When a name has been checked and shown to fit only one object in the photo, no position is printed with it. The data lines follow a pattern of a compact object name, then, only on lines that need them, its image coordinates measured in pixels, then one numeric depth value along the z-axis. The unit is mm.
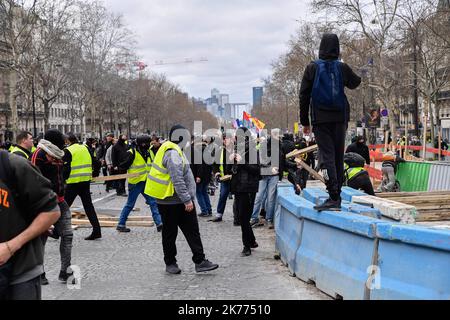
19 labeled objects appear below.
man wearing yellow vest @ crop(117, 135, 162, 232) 11078
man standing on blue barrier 6211
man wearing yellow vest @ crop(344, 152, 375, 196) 9258
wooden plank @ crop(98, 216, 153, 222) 12324
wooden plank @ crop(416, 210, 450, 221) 9680
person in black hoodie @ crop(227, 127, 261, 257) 8586
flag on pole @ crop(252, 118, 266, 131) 18359
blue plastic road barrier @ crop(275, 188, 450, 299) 4461
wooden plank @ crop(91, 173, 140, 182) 11438
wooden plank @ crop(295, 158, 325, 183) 8172
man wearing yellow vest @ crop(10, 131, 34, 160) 8352
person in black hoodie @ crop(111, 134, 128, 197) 15992
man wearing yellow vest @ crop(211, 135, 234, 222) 12544
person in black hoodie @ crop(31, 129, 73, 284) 7383
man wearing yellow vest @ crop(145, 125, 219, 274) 7426
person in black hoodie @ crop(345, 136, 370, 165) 15711
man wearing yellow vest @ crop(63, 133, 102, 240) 9633
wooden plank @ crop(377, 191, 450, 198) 10545
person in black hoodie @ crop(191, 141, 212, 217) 13422
